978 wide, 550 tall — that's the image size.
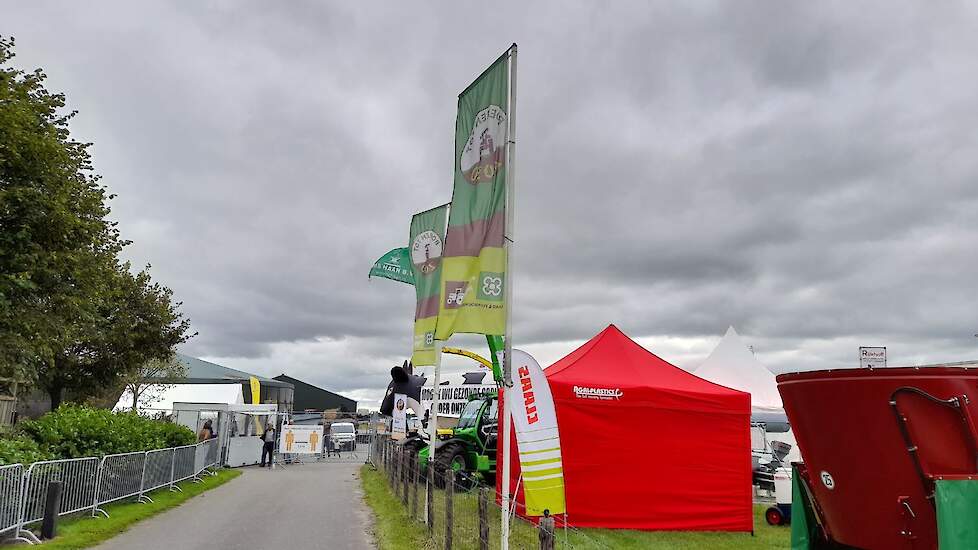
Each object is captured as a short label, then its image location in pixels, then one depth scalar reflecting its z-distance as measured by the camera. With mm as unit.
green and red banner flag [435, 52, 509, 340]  6879
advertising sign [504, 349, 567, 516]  7109
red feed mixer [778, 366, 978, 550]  4543
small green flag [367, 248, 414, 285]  15250
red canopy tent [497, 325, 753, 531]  11766
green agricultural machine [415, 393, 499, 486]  17047
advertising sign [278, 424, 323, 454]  30203
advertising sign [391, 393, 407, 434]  21031
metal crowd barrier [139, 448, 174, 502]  14914
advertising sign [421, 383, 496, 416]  27719
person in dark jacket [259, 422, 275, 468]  28331
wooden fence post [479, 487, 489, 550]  7230
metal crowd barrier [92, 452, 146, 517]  12500
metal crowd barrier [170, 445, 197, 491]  17422
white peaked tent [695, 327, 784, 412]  23703
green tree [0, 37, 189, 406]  15227
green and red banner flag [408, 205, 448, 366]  12367
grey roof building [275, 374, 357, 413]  87625
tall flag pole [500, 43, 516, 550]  6762
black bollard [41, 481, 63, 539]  9898
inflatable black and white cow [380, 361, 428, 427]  22688
